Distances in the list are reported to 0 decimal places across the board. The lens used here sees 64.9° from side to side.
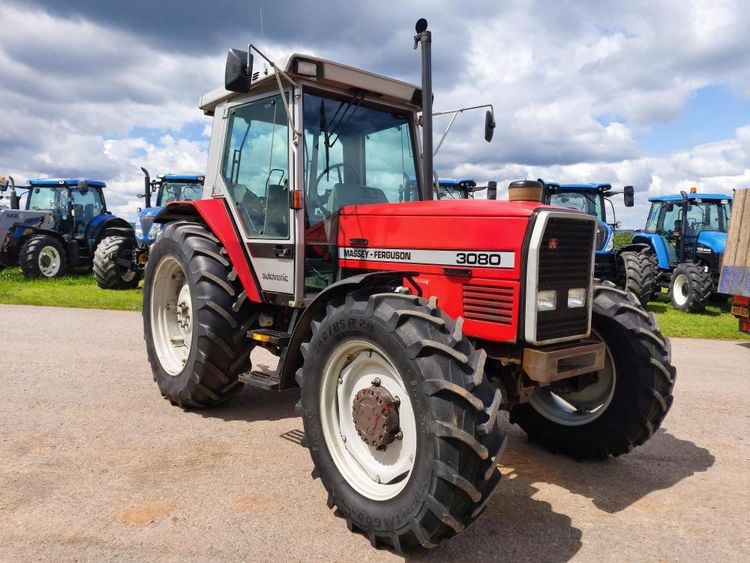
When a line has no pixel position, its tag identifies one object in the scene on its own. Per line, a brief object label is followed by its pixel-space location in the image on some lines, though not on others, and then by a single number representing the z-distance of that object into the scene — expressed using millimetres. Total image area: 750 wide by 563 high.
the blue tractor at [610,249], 11781
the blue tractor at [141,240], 13398
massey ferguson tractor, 2701
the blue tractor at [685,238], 12500
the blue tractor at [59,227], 15375
